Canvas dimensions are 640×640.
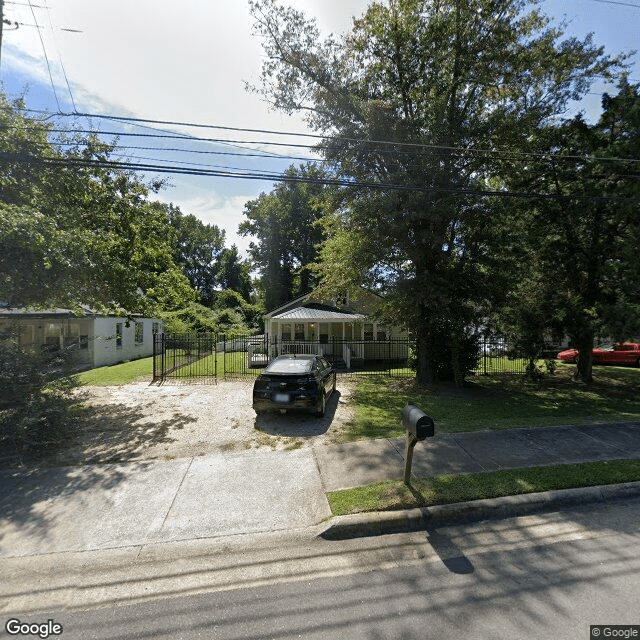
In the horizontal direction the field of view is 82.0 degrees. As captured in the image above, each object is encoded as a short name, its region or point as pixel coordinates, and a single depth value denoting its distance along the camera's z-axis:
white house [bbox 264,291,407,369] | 19.14
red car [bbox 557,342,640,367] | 18.89
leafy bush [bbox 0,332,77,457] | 6.24
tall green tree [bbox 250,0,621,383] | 11.06
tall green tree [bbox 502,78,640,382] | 10.40
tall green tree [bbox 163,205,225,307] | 53.75
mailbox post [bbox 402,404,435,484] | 4.55
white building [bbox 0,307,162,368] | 17.97
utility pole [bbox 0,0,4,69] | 6.94
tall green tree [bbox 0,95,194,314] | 6.53
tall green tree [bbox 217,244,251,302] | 56.22
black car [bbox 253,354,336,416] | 8.04
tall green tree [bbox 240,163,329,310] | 42.59
